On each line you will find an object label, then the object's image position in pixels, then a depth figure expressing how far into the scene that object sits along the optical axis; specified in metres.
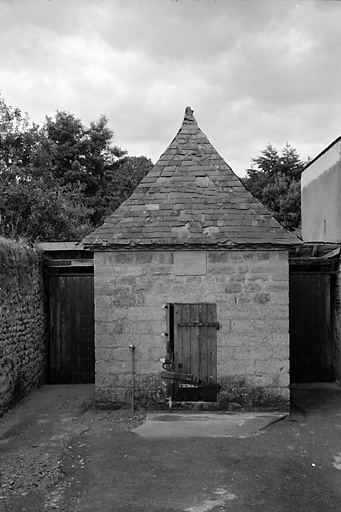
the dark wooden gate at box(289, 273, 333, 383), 11.93
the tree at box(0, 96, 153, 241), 16.39
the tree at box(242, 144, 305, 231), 28.61
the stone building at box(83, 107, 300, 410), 9.17
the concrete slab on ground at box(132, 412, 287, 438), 8.11
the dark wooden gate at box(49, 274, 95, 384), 12.17
